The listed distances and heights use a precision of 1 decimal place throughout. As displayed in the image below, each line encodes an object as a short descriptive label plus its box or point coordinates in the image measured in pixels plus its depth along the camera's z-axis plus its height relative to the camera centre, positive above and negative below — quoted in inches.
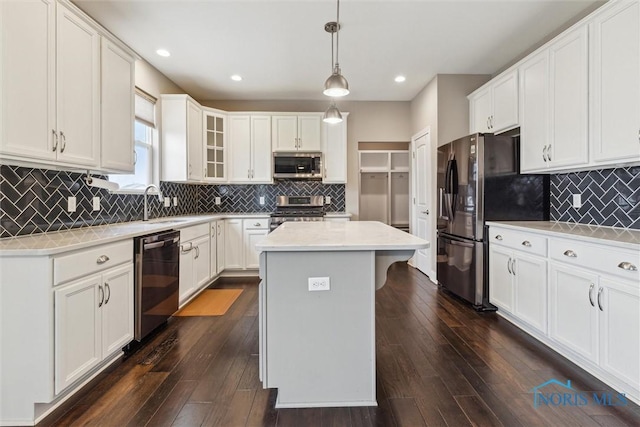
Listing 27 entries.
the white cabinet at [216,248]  157.4 -19.3
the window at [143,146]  134.0 +31.3
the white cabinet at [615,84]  75.5 +34.6
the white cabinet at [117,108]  92.7 +33.9
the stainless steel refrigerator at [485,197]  118.4 +6.4
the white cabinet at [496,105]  121.4 +48.2
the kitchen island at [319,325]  66.4 -25.0
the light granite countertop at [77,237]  61.1 -6.7
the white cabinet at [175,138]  152.6 +37.6
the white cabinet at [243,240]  173.8 -16.2
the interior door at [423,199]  168.1 +8.2
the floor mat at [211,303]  122.8 -40.3
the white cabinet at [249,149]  185.3 +39.1
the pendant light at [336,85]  87.7 +37.1
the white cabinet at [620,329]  64.8 -26.0
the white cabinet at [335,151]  186.9 +38.2
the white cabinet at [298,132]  185.6 +49.6
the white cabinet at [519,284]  93.3 -24.6
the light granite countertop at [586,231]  69.7 -5.2
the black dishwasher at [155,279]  90.6 -22.3
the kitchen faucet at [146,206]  125.8 +2.6
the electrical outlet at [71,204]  93.0 +2.4
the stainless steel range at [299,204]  192.1 +5.3
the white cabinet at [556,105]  90.8 +36.2
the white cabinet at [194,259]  124.5 -21.5
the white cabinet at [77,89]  77.1 +33.5
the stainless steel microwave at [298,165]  184.7 +29.0
